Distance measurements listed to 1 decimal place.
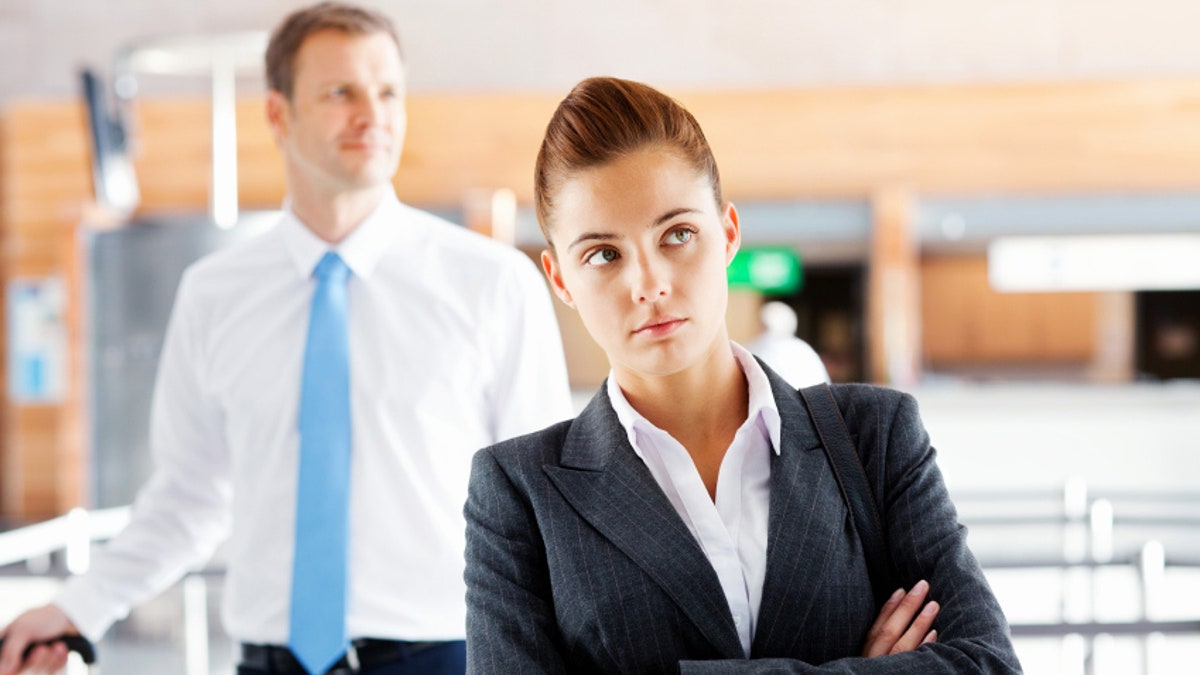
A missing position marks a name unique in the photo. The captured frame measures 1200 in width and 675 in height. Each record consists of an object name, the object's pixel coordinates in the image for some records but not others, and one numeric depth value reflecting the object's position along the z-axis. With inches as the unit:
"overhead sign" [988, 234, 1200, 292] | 351.3
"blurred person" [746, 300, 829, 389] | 228.7
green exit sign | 366.3
